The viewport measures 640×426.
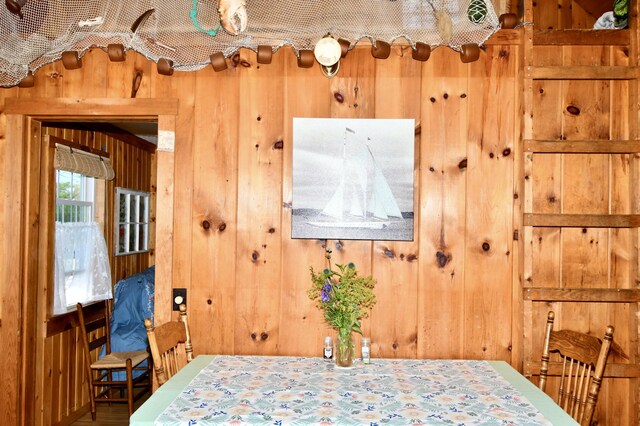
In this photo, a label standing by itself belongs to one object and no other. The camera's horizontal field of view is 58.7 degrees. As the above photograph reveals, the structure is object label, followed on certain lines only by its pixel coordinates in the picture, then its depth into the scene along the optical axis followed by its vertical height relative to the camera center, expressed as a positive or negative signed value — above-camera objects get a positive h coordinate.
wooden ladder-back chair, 3.80 -1.00
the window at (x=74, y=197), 3.84 +0.15
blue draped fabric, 4.33 -0.75
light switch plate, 2.55 -0.35
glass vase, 2.26 -0.51
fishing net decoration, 2.23 +0.77
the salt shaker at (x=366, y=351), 2.34 -0.54
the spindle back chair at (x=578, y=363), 1.96 -0.52
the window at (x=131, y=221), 4.86 -0.03
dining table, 1.71 -0.59
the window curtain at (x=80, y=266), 3.70 -0.34
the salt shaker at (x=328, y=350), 2.37 -0.54
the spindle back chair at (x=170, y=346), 2.10 -0.51
